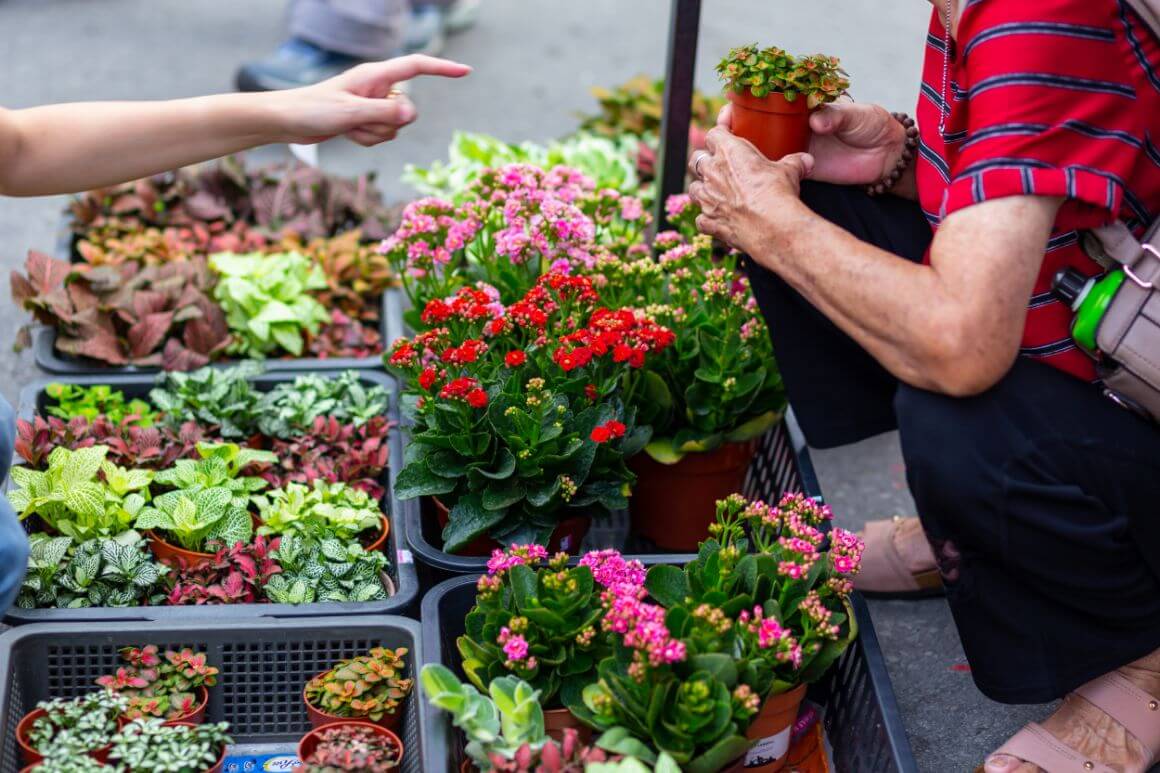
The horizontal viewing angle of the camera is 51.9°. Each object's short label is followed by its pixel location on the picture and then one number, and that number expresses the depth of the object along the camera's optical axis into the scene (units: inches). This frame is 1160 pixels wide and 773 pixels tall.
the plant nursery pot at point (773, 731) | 68.2
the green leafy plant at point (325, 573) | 79.4
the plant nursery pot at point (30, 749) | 66.4
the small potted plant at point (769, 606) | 63.0
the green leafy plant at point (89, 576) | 76.8
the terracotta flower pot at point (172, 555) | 82.5
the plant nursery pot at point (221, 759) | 68.1
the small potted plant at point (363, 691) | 70.6
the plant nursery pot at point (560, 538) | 82.1
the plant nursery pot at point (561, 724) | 66.7
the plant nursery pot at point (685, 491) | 93.0
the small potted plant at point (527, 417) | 77.0
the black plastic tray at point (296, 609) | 74.2
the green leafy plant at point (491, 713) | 61.2
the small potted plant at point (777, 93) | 76.7
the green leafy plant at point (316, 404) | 98.9
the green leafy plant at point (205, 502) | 83.4
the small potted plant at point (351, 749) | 63.9
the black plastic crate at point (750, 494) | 78.7
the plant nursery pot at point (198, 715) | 70.0
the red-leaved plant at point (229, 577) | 78.2
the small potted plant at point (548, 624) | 65.5
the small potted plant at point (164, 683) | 70.0
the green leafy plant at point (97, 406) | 97.5
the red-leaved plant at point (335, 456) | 93.7
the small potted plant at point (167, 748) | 65.4
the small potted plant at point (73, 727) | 65.6
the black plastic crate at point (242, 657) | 71.4
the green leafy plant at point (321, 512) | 86.0
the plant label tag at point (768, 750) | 70.1
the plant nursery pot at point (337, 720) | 70.4
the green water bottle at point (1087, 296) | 65.1
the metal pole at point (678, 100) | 100.9
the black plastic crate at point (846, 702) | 65.7
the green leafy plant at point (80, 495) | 82.4
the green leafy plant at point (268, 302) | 110.8
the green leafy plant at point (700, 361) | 87.6
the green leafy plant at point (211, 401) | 97.3
